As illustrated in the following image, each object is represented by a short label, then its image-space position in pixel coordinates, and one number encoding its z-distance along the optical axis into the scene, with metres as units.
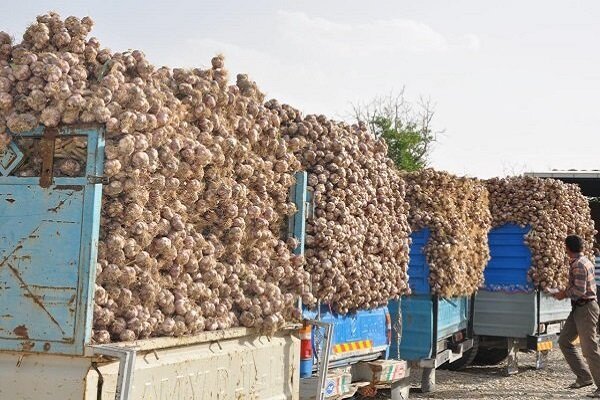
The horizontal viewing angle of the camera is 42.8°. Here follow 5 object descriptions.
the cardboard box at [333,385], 5.91
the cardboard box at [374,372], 7.10
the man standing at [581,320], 9.71
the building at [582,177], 20.53
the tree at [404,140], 31.23
